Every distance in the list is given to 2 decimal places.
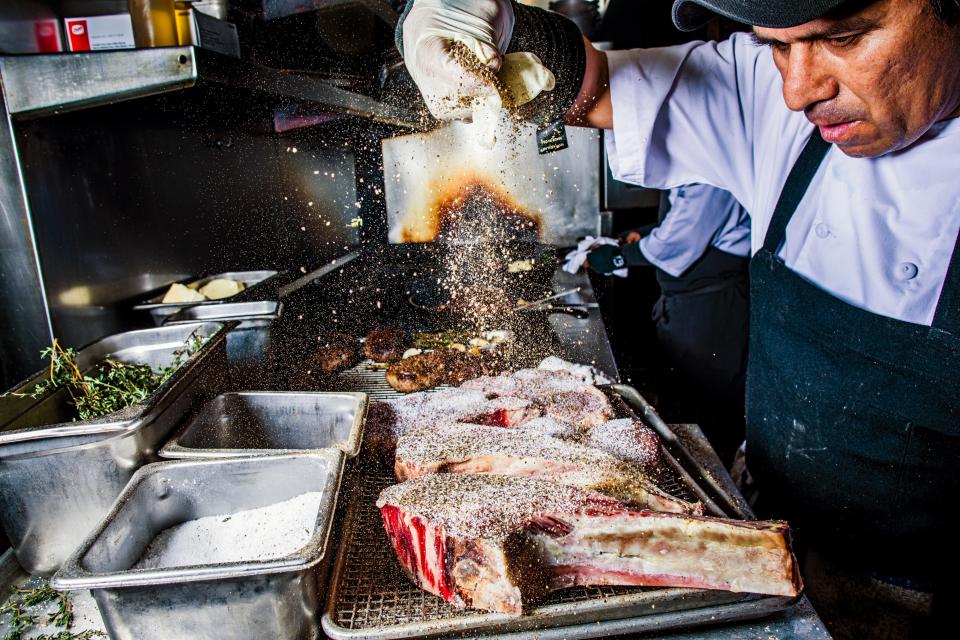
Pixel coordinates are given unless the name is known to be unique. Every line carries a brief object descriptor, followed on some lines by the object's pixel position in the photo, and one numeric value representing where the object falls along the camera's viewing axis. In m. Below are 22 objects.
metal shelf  0.59
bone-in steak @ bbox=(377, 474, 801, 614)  0.44
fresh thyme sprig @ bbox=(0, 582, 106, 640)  0.45
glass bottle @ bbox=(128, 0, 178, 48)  0.70
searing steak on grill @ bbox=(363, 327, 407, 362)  0.94
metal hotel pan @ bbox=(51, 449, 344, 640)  0.38
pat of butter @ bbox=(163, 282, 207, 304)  0.93
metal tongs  1.10
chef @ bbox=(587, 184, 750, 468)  1.30
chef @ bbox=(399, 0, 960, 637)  0.49
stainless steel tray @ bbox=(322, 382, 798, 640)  0.42
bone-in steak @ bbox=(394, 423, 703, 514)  0.52
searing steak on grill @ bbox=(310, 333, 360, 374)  0.89
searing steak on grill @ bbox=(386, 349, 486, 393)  0.83
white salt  0.46
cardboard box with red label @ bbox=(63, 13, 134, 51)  0.69
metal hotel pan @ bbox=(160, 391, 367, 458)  0.63
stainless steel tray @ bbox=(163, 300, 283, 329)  0.85
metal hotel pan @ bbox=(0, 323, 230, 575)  0.49
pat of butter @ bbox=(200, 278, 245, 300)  1.02
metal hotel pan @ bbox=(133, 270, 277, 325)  0.87
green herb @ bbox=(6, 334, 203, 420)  0.60
